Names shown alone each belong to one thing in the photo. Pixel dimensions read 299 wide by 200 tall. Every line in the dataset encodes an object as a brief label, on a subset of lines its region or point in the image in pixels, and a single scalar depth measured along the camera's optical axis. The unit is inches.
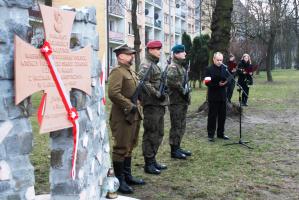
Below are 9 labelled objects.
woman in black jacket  655.1
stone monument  133.4
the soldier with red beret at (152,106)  285.0
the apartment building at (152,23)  1949.9
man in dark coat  390.0
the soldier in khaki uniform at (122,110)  245.4
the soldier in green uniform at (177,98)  332.2
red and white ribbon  152.5
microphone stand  385.7
